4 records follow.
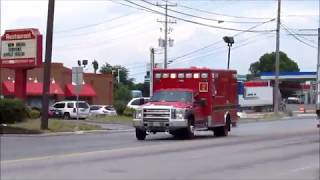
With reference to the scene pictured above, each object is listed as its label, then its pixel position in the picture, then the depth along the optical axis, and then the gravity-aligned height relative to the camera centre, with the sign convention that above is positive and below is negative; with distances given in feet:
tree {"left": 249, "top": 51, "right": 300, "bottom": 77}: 530.27 +35.77
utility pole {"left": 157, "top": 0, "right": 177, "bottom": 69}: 247.60 +24.84
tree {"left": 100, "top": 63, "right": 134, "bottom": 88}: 483.10 +25.20
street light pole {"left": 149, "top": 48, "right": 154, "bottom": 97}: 258.61 +19.82
